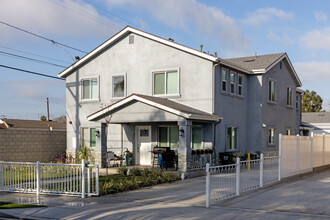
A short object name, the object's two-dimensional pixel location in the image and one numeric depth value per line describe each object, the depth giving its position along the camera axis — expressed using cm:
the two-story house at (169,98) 1944
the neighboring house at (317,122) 4222
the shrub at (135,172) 1741
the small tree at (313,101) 7438
